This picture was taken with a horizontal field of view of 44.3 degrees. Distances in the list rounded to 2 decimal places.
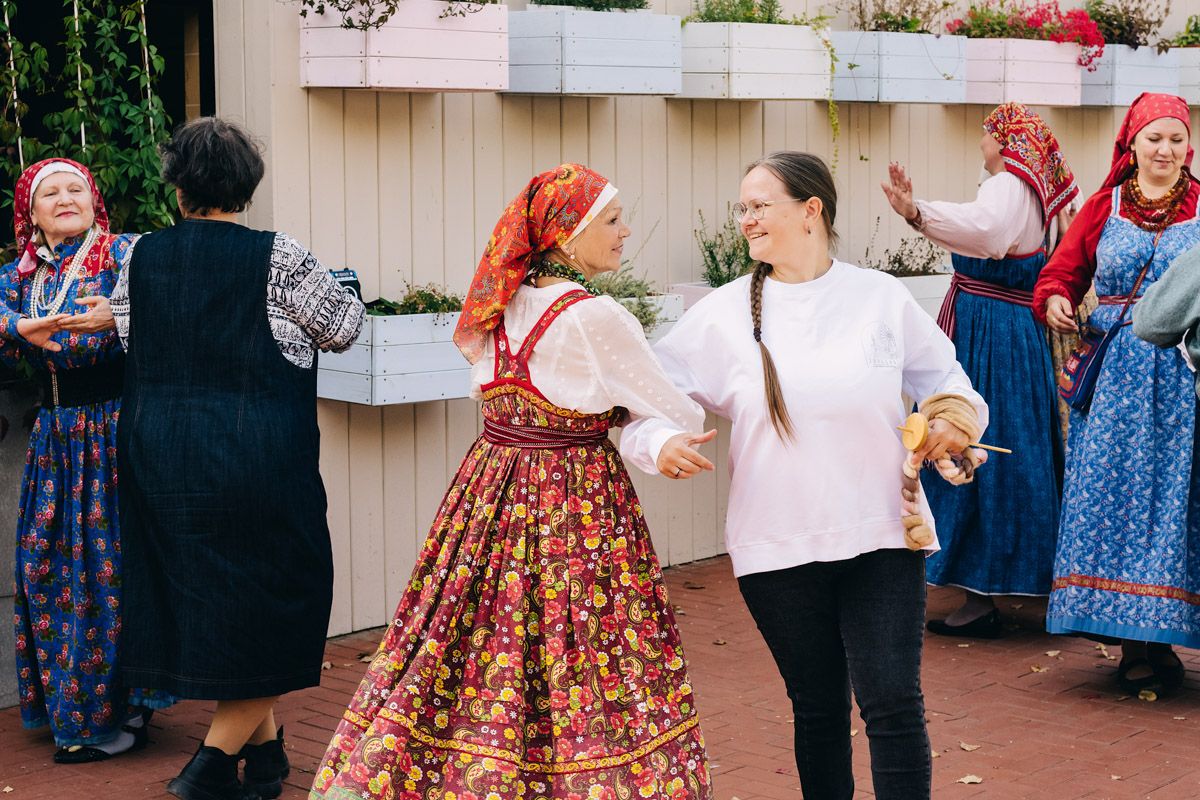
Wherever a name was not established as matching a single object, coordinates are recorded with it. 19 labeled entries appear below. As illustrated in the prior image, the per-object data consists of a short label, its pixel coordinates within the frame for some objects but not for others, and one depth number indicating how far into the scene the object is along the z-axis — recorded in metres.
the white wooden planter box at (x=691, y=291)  6.83
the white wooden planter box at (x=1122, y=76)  8.99
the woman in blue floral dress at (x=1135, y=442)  5.12
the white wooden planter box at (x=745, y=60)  6.89
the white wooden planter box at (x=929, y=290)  7.66
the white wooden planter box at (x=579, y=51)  6.14
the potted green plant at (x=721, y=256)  7.07
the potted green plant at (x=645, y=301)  6.38
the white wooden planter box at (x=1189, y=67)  9.66
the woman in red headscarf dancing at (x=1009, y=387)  6.04
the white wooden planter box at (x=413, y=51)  5.45
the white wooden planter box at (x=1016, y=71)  8.21
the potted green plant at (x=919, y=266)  7.70
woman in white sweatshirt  3.31
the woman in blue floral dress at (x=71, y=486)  4.66
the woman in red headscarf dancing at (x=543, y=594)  3.43
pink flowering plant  8.30
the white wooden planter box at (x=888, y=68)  7.55
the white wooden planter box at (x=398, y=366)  5.50
